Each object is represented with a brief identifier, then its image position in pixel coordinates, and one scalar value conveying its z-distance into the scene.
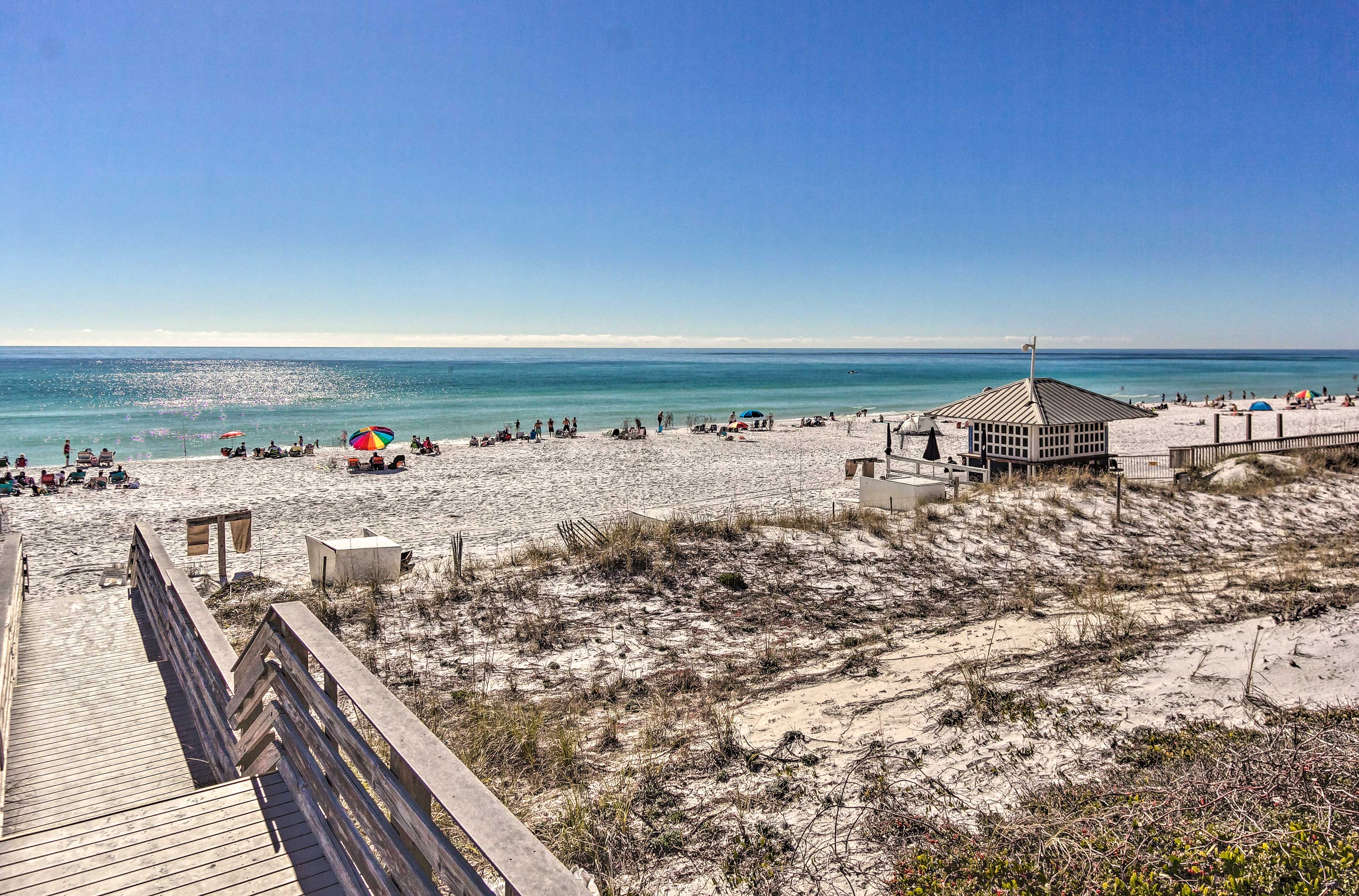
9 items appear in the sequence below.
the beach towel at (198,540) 13.81
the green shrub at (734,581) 10.48
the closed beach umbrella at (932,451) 24.52
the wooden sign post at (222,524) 12.58
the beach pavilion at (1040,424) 18.50
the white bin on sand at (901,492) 16.08
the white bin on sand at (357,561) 11.55
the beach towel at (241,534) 14.03
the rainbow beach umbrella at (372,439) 30.17
